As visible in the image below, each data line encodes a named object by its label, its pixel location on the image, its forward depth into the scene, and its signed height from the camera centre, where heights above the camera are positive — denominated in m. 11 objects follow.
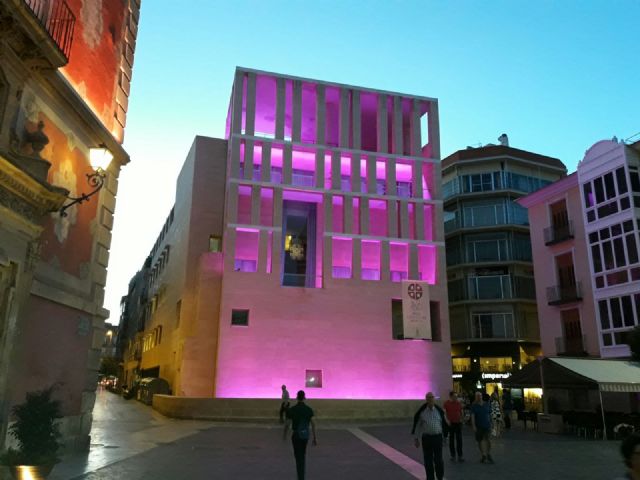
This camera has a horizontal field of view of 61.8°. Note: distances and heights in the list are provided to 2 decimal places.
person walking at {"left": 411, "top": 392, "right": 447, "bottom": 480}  9.28 -0.94
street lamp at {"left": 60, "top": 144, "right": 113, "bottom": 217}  10.87 +4.31
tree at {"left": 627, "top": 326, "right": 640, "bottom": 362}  23.09 +1.74
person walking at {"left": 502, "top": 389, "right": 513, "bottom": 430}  24.11 -1.17
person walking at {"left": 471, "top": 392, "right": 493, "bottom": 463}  12.95 -1.10
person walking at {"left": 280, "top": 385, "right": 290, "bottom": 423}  22.95 -1.03
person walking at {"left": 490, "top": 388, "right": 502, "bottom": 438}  19.97 -1.41
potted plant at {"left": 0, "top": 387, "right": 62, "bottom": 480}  8.33 -1.01
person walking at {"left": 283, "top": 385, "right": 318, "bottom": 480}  9.15 -0.84
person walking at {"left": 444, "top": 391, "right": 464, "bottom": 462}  13.29 -1.01
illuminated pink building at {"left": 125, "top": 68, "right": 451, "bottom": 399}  31.00 +8.17
